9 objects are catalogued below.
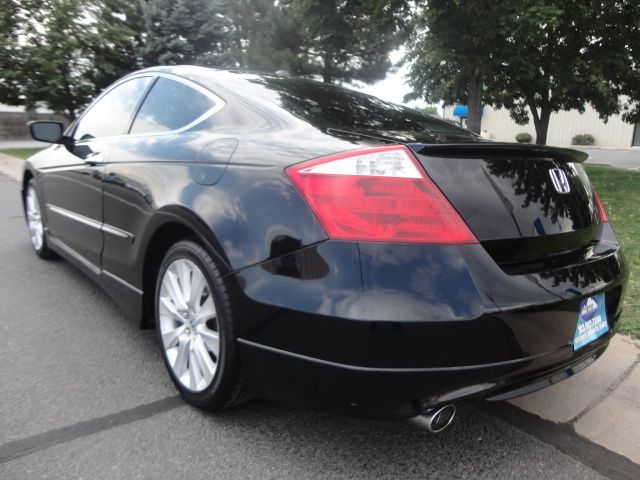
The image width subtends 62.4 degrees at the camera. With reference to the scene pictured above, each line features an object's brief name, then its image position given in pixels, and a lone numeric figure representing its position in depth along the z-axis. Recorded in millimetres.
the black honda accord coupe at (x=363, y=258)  1675
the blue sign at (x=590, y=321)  1983
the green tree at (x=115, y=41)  15666
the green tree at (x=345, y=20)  11359
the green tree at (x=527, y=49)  9641
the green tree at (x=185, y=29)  14609
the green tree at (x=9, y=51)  15711
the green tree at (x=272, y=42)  22297
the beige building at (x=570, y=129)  38094
